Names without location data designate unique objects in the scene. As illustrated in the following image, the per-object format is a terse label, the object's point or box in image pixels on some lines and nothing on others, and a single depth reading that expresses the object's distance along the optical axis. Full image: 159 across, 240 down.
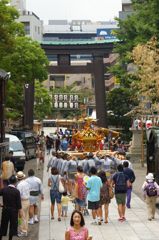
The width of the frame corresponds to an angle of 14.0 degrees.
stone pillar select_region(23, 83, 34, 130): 66.67
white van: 35.00
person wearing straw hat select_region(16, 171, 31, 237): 15.58
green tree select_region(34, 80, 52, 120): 99.06
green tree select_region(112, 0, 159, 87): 43.81
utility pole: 21.16
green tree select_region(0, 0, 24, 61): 39.31
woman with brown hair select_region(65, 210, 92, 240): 9.27
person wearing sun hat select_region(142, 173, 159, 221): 17.84
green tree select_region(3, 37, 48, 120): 45.41
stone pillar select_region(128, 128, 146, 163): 43.97
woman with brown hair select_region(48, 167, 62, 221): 18.00
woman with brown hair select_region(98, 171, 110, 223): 17.34
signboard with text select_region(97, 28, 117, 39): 185.65
